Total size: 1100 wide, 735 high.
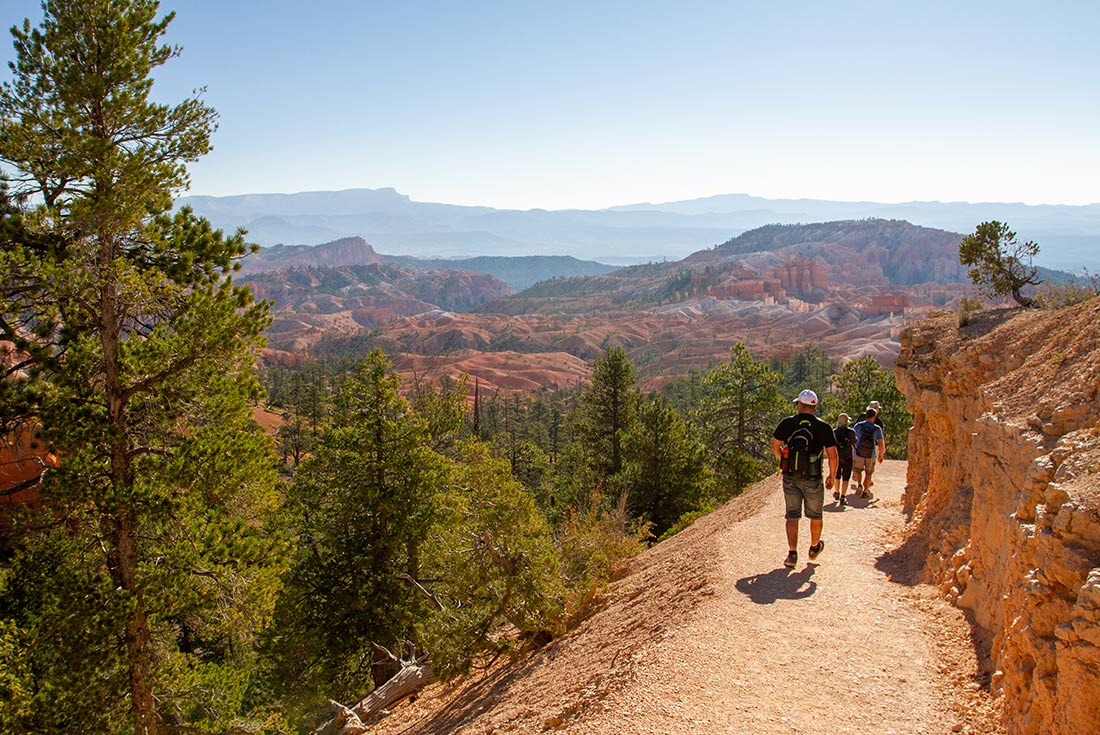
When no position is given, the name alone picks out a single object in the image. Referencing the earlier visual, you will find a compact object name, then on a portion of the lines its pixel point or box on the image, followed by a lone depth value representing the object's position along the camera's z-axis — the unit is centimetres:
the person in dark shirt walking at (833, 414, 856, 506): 1192
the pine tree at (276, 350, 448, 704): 1255
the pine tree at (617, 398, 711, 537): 2384
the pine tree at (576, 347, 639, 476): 2861
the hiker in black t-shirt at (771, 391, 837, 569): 805
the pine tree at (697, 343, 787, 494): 2653
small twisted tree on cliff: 1538
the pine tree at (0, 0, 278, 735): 733
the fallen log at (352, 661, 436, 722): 1074
